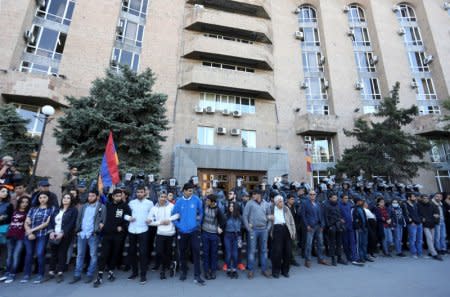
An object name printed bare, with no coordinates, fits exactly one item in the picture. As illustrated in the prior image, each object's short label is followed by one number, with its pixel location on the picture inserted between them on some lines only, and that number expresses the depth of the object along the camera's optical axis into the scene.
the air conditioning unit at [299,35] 20.94
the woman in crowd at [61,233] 4.56
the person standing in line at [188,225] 4.77
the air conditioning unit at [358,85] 19.86
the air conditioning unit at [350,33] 21.98
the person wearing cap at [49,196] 5.00
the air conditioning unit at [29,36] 14.10
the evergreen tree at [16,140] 10.45
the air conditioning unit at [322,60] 20.73
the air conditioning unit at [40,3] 15.20
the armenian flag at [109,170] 5.64
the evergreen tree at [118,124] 9.27
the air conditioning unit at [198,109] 16.75
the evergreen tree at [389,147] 12.70
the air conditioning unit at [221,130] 16.58
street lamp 7.36
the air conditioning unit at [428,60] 21.20
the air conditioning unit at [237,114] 17.20
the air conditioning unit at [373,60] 21.09
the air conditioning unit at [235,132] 16.78
